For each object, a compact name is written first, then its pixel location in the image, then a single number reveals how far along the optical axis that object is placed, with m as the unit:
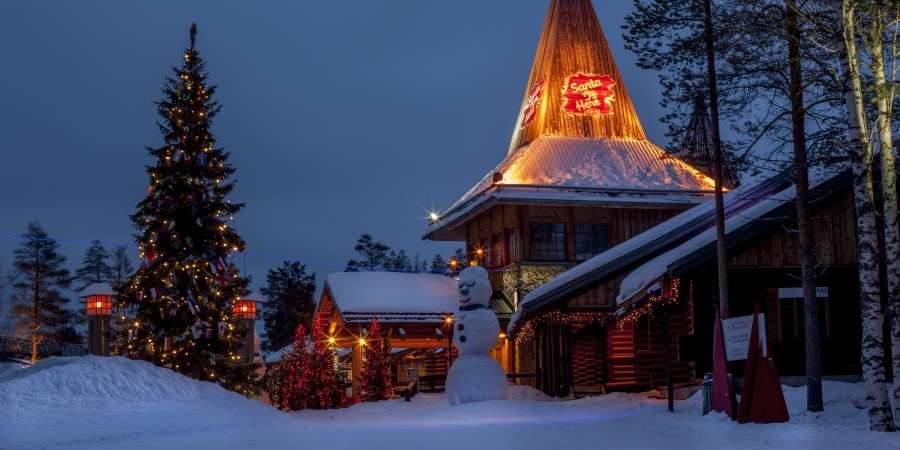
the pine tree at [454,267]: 36.19
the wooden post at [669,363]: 19.83
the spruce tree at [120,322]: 25.78
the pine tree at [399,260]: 85.31
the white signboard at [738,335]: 15.98
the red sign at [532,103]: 35.81
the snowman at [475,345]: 24.19
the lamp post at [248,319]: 31.20
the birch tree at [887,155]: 13.73
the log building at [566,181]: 31.95
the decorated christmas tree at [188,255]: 25.72
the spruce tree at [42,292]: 56.97
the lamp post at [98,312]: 24.66
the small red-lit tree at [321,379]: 28.39
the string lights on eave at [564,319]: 26.15
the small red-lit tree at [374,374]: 29.14
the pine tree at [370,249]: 85.94
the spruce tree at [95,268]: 74.75
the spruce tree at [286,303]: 70.85
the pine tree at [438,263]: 83.66
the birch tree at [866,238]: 13.77
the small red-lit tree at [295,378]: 28.41
